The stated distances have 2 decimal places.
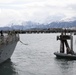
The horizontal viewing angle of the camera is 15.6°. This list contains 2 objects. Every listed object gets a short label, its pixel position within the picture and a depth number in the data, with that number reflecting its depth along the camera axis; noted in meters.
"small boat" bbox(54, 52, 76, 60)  47.61
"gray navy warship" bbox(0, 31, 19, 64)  38.94
